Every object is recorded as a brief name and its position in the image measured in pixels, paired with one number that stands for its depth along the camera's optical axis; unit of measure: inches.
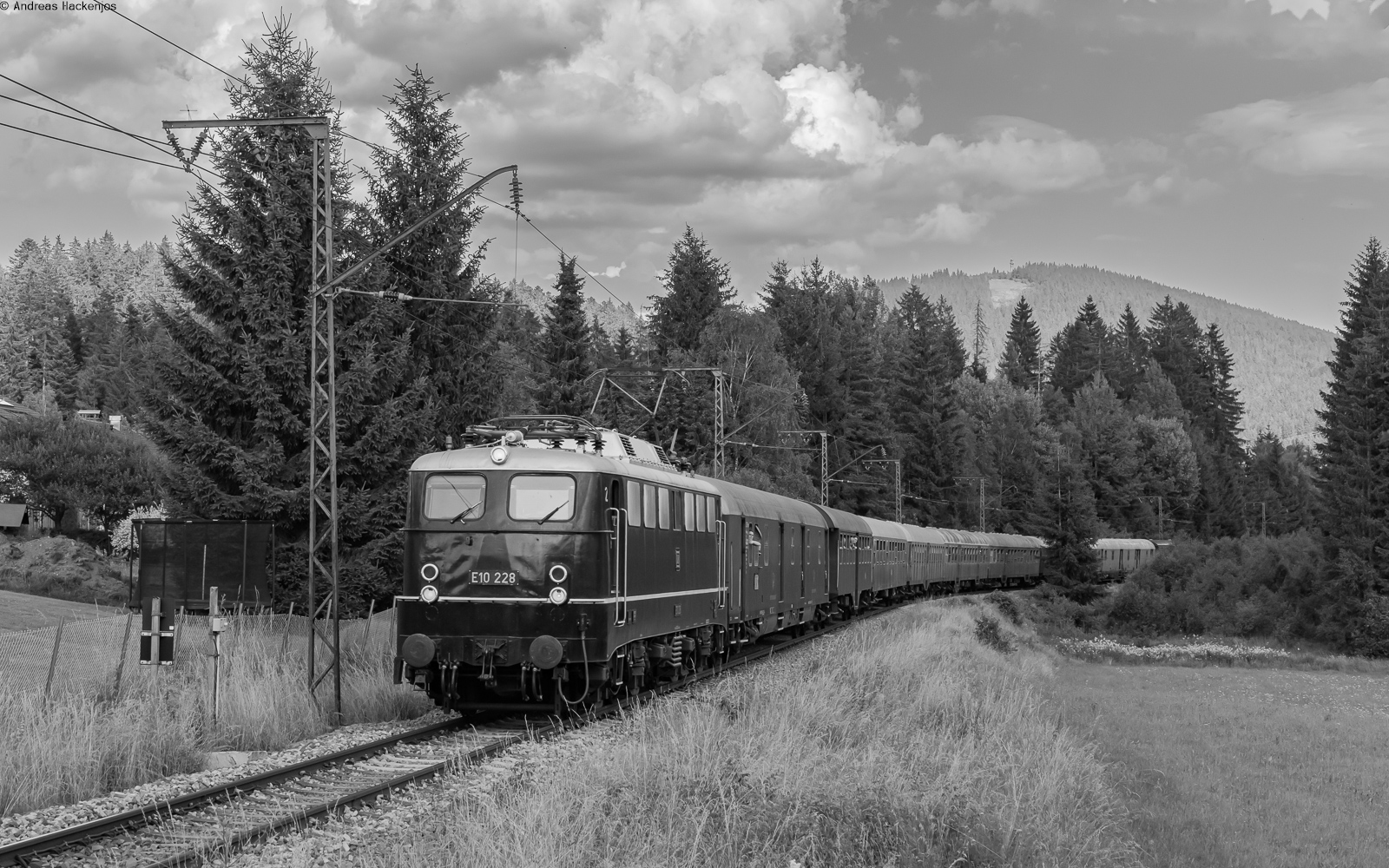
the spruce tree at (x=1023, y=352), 5915.4
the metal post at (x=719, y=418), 1364.4
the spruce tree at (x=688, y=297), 3223.4
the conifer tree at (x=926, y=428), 3627.0
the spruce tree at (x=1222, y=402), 5300.2
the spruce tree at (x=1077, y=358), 5590.6
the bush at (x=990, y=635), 1569.6
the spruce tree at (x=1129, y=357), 5546.3
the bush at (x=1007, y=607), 2268.7
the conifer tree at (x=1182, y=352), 5408.5
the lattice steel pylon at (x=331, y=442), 647.1
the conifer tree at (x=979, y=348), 5866.1
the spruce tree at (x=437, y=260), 1438.2
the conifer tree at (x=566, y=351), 2229.3
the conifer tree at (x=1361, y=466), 2389.3
